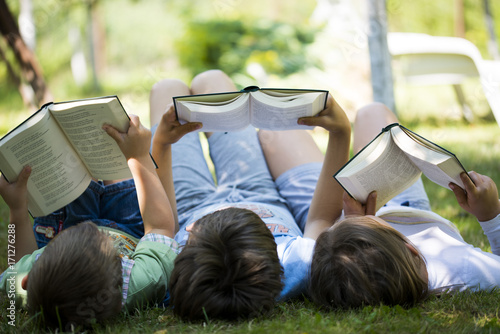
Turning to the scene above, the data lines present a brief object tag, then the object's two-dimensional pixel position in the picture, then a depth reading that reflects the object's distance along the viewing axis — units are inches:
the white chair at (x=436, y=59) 211.8
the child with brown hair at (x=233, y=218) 84.1
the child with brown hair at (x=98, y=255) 82.5
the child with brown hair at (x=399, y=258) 85.5
